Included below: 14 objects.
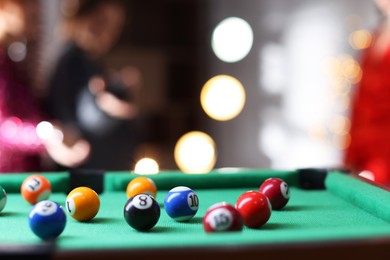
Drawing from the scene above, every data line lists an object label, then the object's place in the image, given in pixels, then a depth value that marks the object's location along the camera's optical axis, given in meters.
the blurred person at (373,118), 2.87
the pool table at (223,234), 1.10
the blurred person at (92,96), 3.44
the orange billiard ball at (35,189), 1.73
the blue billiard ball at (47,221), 1.35
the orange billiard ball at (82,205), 1.53
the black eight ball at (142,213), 1.43
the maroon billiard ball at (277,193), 1.62
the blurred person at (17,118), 3.17
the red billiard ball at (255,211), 1.45
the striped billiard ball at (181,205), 1.51
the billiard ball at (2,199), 1.63
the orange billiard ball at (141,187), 1.75
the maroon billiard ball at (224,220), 1.34
